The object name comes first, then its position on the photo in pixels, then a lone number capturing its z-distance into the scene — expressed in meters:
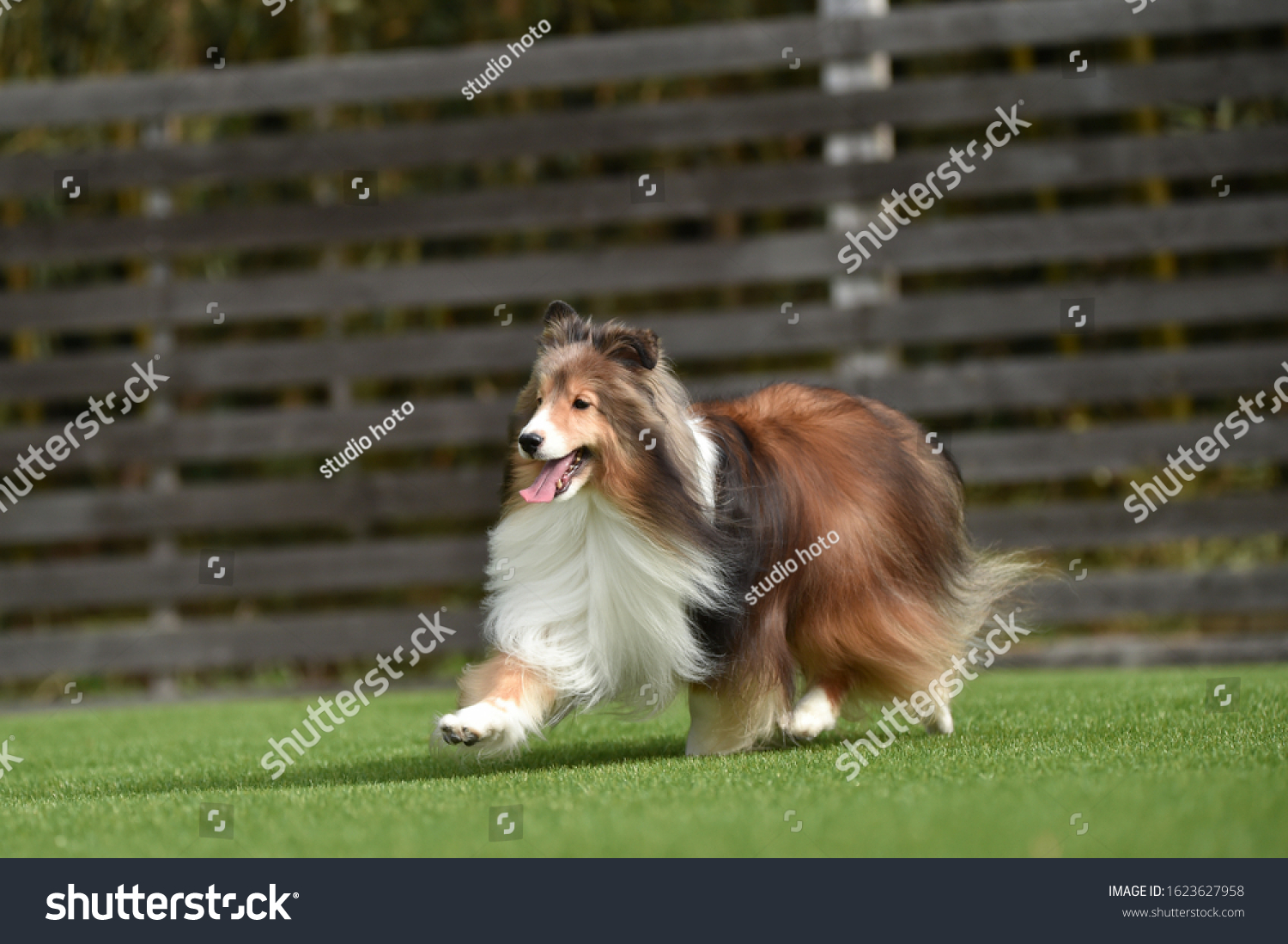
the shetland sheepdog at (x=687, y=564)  8.00
